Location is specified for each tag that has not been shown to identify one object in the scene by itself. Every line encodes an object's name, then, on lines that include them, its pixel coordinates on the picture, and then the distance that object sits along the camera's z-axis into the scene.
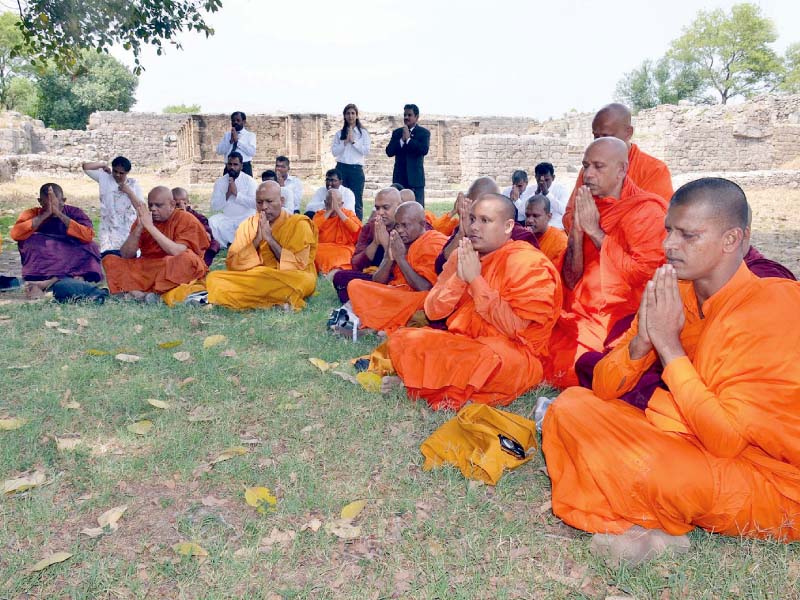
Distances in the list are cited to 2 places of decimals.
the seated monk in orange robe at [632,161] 4.69
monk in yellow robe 6.26
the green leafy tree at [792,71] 41.75
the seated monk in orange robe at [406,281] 5.30
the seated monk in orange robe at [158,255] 6.65
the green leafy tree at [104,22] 9.03
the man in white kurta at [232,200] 9.74
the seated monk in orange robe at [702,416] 2.31
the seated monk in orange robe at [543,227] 5.77
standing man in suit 10.23
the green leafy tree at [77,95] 33.76
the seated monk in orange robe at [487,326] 3.95
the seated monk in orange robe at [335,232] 8.22
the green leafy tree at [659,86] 45.34
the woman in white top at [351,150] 10.97
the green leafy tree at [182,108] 48.00
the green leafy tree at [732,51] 43.22
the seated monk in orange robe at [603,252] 4.09
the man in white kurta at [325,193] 9.41
